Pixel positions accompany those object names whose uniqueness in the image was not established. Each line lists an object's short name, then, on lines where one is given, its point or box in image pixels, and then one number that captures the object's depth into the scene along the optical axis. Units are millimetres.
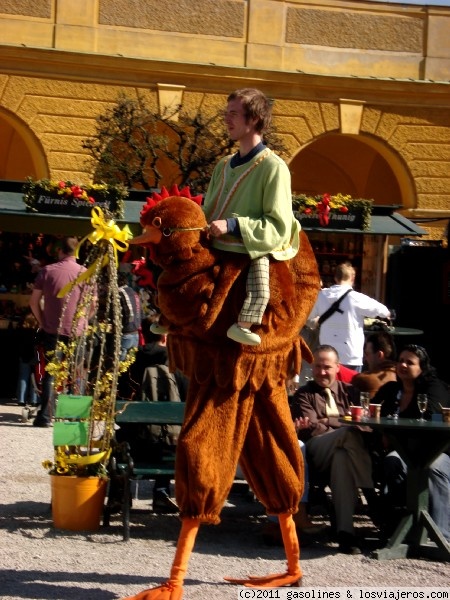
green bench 9596
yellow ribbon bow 9506
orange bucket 9501
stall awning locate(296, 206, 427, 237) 20876
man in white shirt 14595
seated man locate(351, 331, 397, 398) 11905
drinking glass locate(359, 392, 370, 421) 9764
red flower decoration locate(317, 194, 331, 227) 20675
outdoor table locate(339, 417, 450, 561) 9135
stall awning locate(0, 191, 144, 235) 19468
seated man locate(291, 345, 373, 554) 9358
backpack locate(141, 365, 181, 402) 11386
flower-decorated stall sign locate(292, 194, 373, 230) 20654
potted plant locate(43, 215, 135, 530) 9548
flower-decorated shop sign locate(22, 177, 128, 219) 19468
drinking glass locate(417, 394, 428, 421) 9628
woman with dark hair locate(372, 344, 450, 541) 9586
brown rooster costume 7208
